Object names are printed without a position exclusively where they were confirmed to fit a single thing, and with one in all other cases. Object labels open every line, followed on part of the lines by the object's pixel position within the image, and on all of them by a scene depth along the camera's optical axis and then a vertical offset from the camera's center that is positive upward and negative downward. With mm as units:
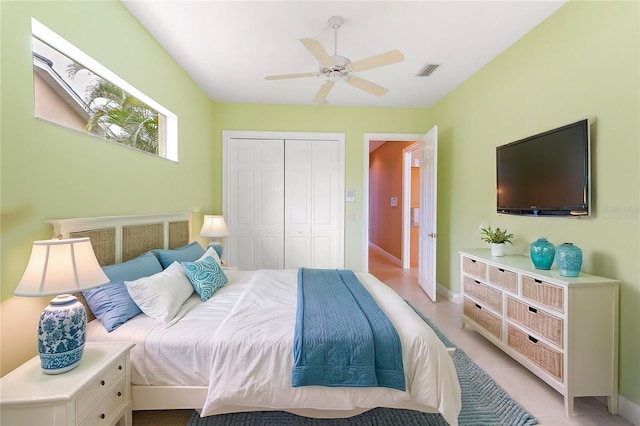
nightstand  1118 -762
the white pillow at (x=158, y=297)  1726 -536
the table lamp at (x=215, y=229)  3296 -208
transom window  1615 +808
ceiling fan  2043 +1145
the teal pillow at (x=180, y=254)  2373 -389
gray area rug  1658 -1234
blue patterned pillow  2123 -511
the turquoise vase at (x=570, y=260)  1833 -313
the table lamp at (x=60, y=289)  1190 -330
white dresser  1728 -764
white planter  2537 -335
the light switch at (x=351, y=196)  4293 +236
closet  4195 +157
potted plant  2543 -260
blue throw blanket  1447 -732
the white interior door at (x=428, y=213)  3662 -17
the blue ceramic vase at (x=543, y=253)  2059 -302
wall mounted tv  1926 +305
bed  1464 -823
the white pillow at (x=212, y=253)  2790 -415
